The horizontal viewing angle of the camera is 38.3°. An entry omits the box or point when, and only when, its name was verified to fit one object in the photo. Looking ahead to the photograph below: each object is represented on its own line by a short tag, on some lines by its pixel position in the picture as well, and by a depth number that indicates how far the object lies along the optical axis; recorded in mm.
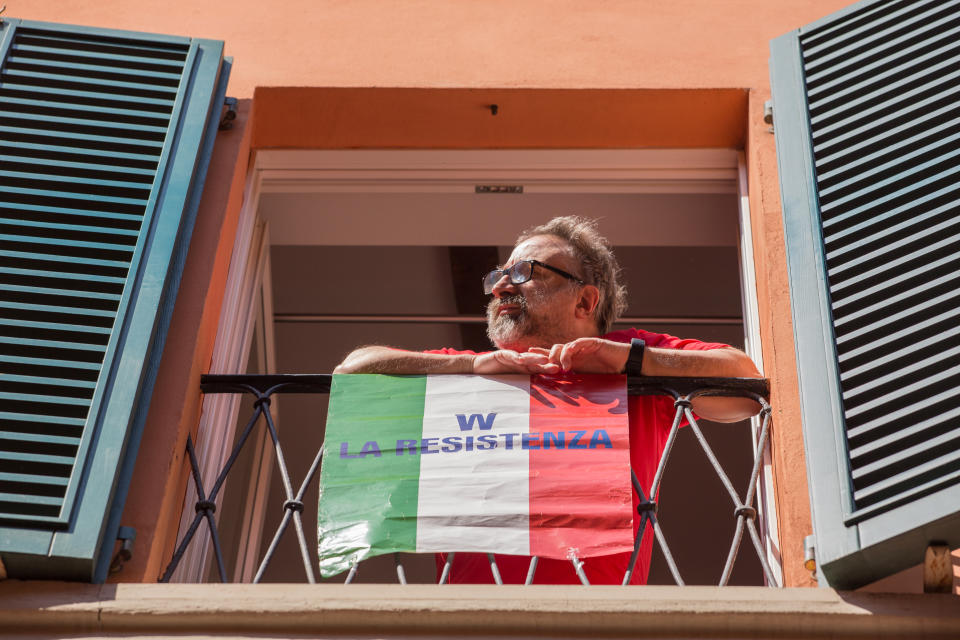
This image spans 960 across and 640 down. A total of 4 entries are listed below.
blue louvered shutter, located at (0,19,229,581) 3645
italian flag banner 3811
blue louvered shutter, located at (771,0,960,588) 3420
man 4145
